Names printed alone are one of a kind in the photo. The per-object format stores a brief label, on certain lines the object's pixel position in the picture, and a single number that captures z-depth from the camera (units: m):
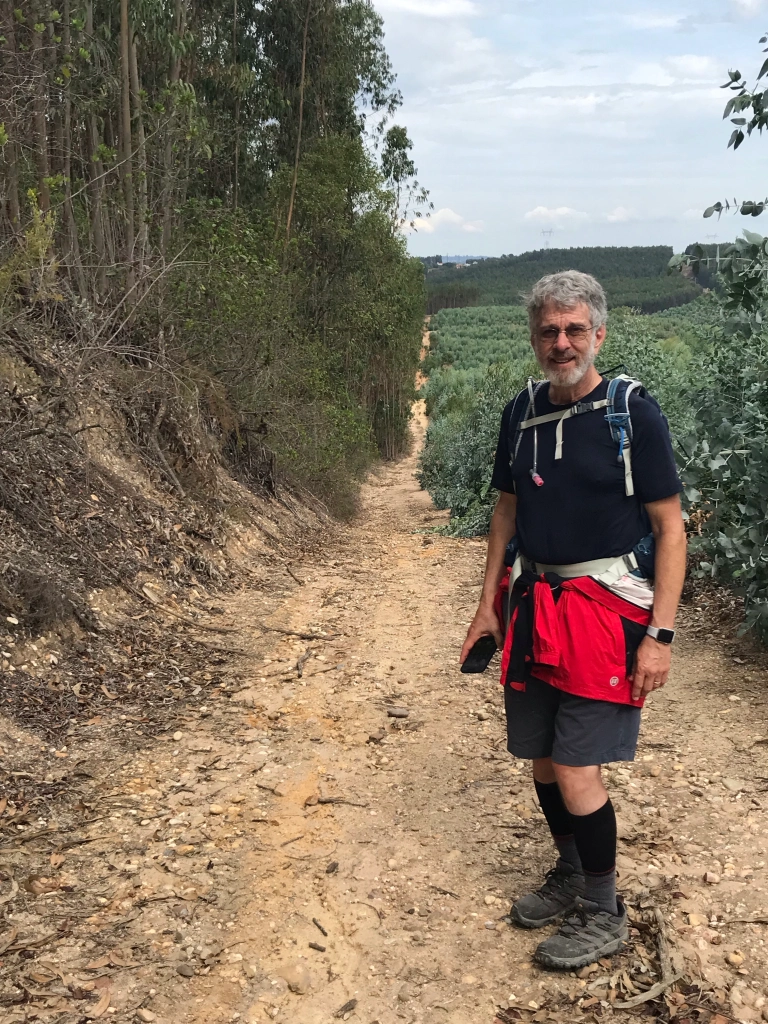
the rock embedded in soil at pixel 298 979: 2.67
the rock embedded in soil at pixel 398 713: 4.96
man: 2.52
